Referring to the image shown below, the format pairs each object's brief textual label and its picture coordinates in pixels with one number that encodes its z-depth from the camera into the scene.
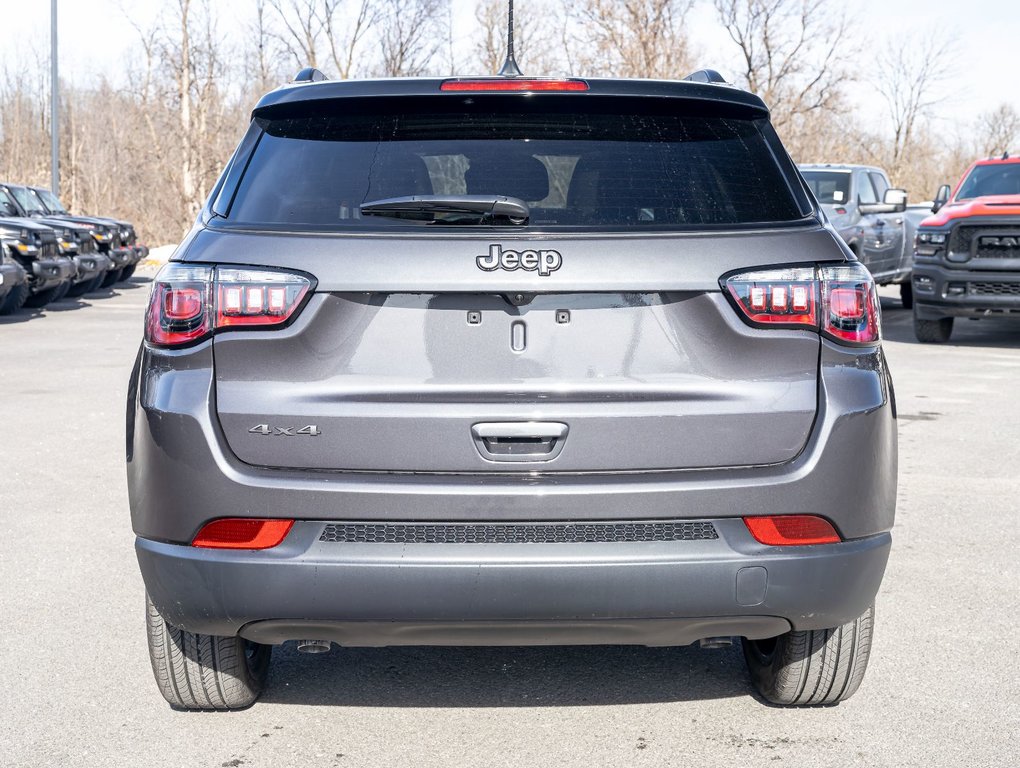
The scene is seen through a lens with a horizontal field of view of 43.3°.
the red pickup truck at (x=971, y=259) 13.88
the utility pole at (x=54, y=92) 32.53
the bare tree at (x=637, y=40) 40.84
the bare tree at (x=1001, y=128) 54.69
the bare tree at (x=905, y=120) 53.44
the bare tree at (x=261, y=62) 47.69
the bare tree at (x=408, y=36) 47.41
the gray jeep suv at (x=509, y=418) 2.98
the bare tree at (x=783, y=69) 46.03
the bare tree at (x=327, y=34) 46.88
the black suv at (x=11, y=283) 16.84
